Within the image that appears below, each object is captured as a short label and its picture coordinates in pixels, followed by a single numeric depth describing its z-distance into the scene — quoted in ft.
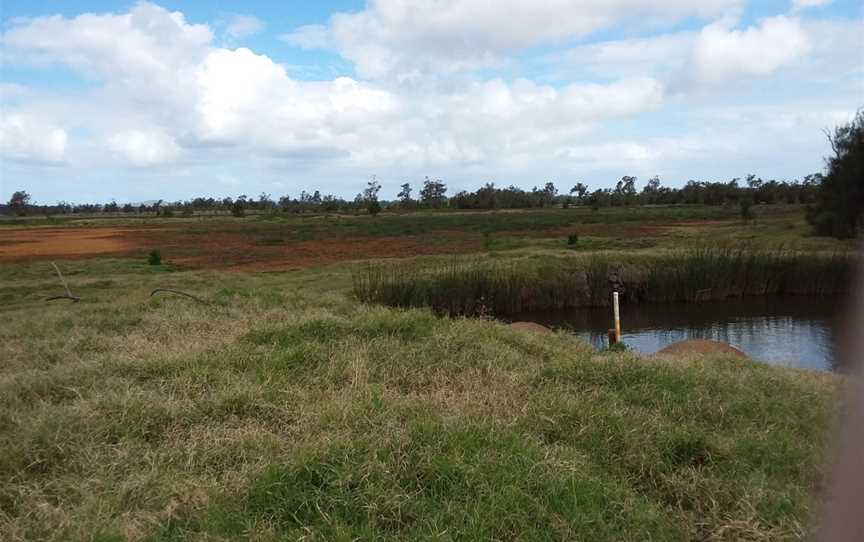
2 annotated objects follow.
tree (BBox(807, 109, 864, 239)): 80.48
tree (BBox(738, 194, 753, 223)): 119.55
